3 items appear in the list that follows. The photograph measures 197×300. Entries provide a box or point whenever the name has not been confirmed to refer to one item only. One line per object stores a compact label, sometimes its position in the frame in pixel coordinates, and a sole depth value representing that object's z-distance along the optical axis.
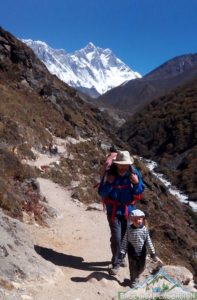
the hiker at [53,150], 25.94
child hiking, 7.30
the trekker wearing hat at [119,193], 7.66
